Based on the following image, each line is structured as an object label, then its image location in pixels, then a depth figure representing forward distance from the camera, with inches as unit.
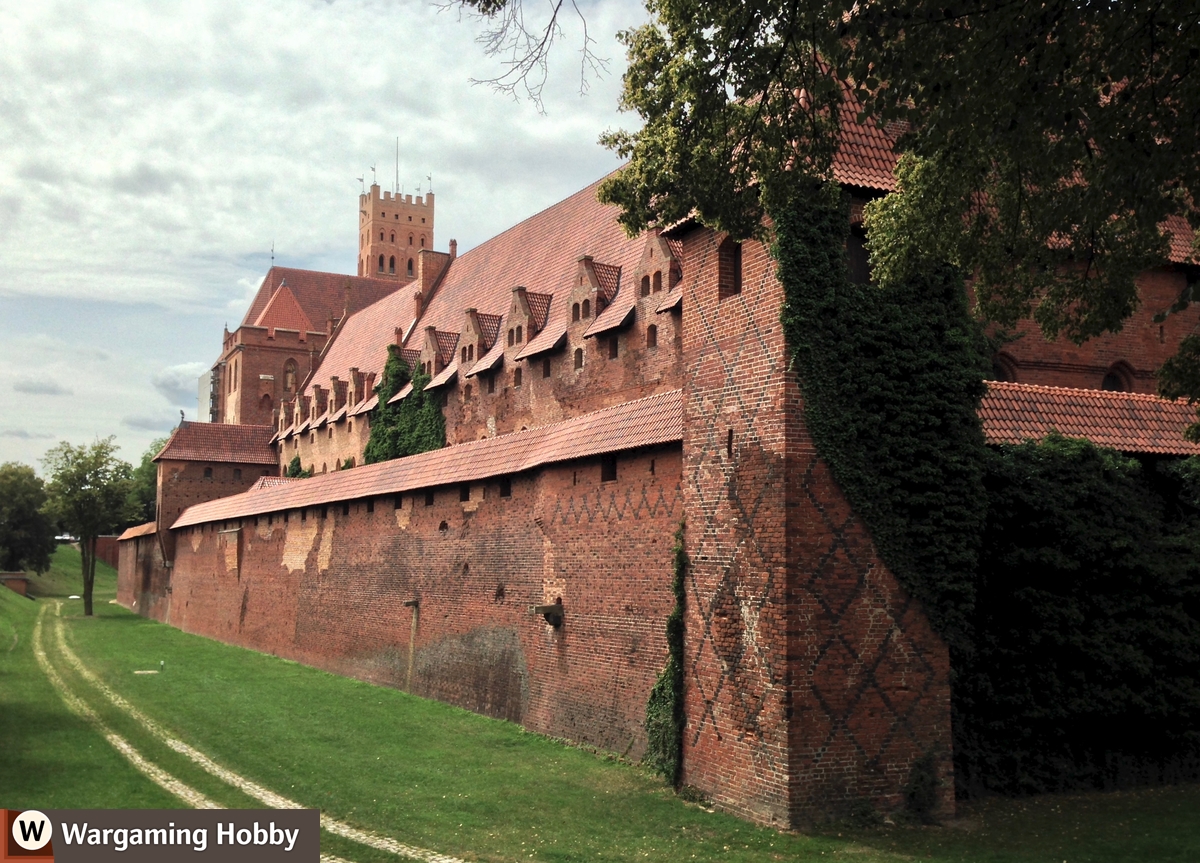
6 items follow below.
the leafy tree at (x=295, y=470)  1791.0
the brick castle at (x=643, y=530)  485.1
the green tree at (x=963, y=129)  354.9
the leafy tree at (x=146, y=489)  2971.5
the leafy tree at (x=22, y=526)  2534.4
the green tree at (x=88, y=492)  1927.9
